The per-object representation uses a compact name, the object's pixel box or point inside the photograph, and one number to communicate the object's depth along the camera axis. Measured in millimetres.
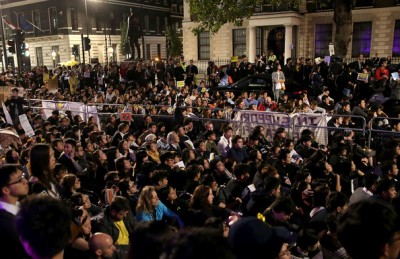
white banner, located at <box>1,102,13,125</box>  10576
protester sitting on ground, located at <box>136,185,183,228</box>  5043
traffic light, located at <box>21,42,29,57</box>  25766
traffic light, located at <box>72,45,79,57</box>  39375
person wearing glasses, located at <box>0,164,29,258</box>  3107
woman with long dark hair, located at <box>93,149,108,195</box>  6983
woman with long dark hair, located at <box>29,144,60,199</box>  4879
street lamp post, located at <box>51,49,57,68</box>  51762
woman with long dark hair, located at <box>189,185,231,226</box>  5113
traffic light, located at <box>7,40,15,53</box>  22991
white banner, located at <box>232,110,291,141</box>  10945
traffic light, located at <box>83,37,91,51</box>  30984
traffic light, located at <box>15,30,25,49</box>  20641
